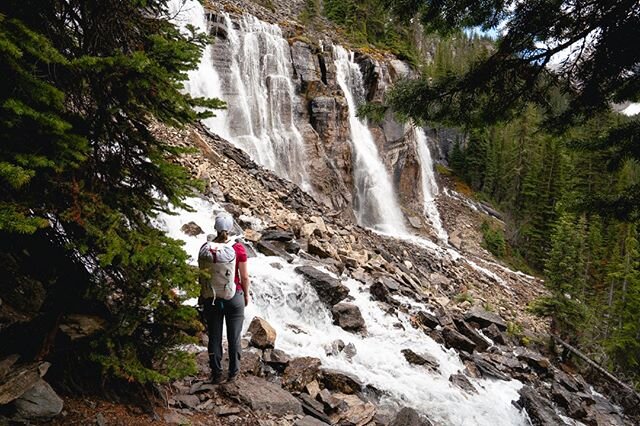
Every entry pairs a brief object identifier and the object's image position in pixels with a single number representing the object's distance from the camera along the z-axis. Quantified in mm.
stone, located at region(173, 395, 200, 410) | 4340
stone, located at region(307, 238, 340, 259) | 11977
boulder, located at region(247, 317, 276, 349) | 6480
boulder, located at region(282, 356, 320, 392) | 5719
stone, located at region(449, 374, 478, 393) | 7945
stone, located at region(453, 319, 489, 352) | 10819
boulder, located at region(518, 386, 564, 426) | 7621
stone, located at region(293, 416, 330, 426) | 4715
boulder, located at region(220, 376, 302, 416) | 4801
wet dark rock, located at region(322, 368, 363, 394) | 6215
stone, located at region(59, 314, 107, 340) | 3123
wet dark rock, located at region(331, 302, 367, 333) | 8789
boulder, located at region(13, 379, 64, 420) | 2773
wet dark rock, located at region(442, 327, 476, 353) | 9898
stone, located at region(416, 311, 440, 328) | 10430
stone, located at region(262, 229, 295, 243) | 11344
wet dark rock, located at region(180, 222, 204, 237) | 10062
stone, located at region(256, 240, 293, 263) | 10312
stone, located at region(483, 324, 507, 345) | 12109
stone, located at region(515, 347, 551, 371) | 11023
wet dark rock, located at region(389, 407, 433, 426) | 5352
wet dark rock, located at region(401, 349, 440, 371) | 8180
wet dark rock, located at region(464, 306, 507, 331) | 12898
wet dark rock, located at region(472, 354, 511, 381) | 9148
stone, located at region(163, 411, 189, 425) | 3775
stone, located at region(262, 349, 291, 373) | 6051
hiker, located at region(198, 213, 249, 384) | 4797
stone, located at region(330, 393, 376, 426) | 5379
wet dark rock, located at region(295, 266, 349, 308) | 9125
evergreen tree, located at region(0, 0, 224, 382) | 2436
